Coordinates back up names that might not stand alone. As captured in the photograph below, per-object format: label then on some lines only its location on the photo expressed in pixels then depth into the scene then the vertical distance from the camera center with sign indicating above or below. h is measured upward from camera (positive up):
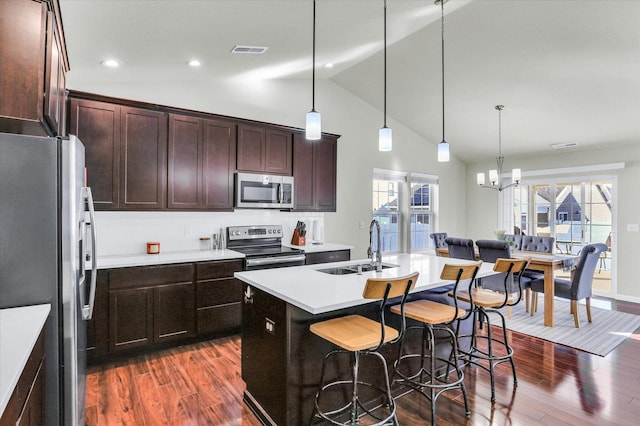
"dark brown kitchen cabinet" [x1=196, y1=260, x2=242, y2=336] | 3.47 -0.86
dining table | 4.09 -0.65
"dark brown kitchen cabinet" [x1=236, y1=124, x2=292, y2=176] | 4.11 +0.77
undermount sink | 2.72 -0.44
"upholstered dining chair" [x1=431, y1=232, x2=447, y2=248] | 5.39 -0.41
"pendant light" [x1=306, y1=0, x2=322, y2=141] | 2.43 +0.62
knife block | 4.65 -0.35
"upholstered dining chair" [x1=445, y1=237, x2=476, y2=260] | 4.46 -0.46
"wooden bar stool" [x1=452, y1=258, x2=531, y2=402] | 2.57 -0.66
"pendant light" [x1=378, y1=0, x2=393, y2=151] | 2.71 +0.58
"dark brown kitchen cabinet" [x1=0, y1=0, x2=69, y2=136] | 1.56 +0.70
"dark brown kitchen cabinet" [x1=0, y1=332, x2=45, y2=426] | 1.10 -0.66
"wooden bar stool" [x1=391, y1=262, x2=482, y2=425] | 2.22 -0.96
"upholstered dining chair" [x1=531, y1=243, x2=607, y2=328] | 4.02 -0.84
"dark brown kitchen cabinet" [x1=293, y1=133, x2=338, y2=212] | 4.61 +0.55
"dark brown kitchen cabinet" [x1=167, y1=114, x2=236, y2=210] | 3.65 +0.55
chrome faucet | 2.67 -0.36
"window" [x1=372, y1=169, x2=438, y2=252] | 5.94 +0.09
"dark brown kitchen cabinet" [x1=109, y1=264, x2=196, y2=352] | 3.05 -0.84
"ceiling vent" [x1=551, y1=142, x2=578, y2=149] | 5.56 +1.09
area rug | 3.59 -1.32
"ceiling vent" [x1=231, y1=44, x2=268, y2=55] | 3.18 +1.52
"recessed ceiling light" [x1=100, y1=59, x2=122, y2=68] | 2.95 +1.28
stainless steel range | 3.80 -0.42
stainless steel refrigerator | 1.62 -0.15
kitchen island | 1.99 -0.72
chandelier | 4.68 +0.55
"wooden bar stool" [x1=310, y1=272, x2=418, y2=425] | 1.82 -0.66
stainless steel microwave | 4.05 +0.27
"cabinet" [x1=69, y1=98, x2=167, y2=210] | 3.18 +0.58
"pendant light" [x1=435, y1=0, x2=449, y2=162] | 3.20 +0.59
